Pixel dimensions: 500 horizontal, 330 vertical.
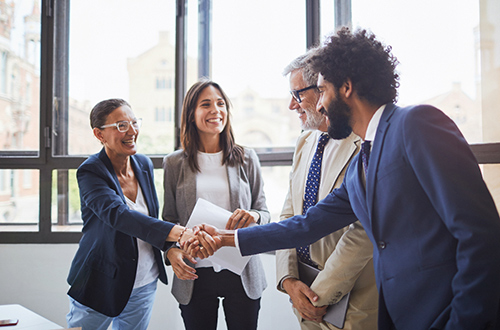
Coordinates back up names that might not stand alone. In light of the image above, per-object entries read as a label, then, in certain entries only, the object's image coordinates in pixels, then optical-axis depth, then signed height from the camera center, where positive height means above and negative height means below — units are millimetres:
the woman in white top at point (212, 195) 1876 -105
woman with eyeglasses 1823 -299
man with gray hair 1423 -273
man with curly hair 911 -60
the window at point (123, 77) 2863 +807
